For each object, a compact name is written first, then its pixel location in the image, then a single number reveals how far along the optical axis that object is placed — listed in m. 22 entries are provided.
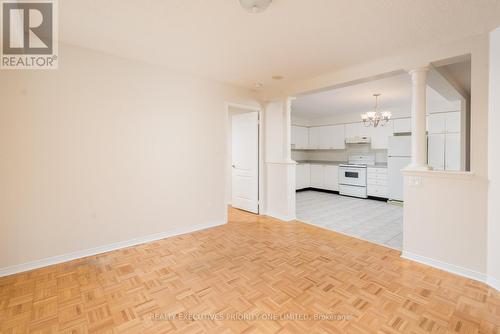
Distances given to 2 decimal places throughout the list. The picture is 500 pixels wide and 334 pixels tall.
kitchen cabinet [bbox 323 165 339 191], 7.38
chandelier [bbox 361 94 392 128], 5.12
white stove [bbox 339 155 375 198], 6.71
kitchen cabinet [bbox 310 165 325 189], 7.80
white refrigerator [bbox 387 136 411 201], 5.88
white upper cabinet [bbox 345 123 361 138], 7.04
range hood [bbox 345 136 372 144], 6.80
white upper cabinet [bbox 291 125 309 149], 7.70
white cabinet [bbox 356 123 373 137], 6.82
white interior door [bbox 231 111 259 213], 4.81
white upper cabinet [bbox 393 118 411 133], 6.03
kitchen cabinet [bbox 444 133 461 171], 5.14
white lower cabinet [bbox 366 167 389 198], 6.33
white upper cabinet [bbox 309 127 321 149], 8.07
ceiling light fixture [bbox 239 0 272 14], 1.85
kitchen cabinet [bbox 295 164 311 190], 7.78
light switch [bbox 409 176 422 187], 2.75
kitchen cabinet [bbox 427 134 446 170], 5.32
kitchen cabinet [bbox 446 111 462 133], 5.18
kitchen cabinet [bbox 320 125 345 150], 7.43
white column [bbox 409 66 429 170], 2.77
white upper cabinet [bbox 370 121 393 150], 6.45
